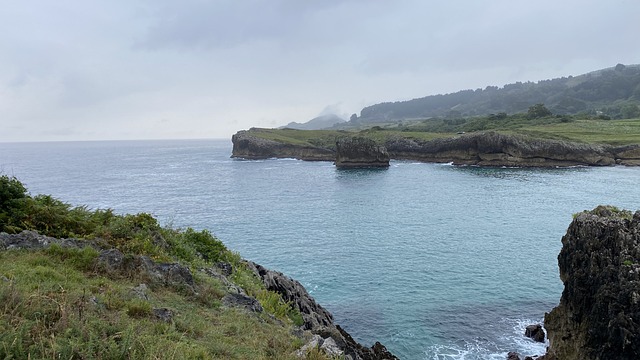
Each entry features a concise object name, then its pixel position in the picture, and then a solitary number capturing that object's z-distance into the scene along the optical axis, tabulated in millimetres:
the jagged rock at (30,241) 13484
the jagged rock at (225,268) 19672
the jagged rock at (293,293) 21719
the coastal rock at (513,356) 23562
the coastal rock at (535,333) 26250
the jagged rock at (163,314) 10750
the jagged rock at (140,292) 11691
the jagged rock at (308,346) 10669
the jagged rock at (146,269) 13500
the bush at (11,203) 15852
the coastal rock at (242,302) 13860
